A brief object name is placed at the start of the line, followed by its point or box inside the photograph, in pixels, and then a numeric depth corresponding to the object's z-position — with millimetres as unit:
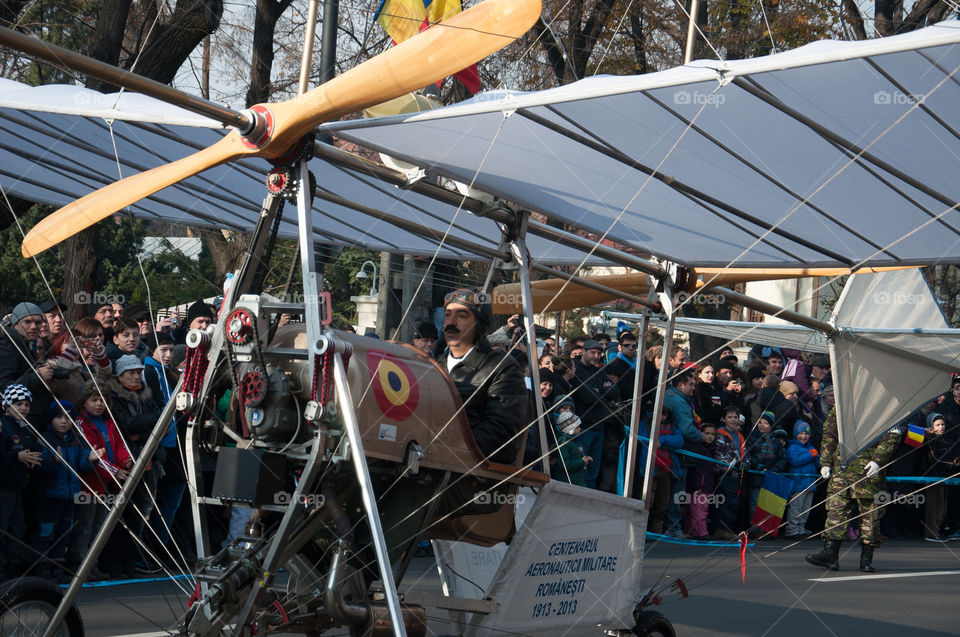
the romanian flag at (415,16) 11109
